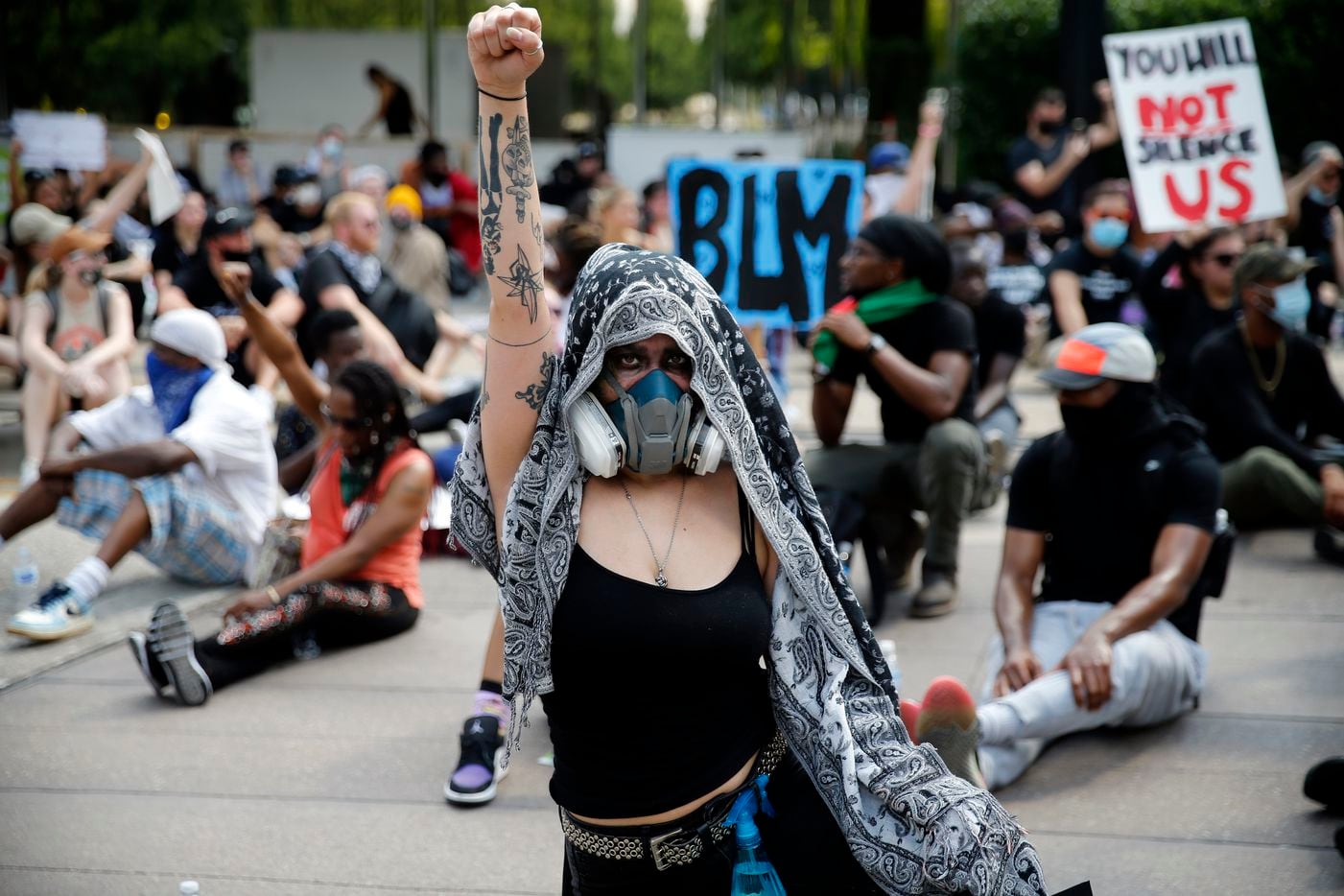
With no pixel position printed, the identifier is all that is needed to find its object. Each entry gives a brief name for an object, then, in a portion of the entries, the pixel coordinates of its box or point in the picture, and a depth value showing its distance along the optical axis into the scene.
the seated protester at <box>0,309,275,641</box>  6.33
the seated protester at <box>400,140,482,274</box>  15.59
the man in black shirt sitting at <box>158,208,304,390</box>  8.69
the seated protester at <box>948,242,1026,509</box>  8.12
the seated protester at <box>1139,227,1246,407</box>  7.98
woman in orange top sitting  5.55
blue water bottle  2.64
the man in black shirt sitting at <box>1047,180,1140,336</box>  9.85
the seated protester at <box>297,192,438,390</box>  8.48
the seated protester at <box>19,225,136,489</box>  8.70
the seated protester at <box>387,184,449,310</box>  10.84
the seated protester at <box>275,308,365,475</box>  6.98
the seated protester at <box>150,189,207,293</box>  10.02
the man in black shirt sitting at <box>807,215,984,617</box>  6.12
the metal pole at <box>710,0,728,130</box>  18.64
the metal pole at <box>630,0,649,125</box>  17.92
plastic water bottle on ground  6.58
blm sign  7.13
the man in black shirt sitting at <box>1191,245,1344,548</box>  7.13
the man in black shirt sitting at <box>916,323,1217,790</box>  4.59
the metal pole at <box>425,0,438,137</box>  18.03
